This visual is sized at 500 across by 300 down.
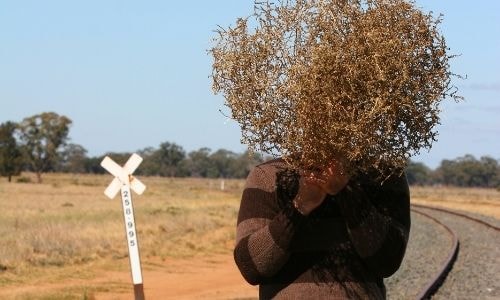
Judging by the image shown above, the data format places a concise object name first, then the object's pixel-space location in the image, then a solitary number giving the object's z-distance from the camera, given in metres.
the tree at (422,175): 164.25
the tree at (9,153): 94.00
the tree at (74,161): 156.75
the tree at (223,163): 177.50
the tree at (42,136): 102.25
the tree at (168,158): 153.25
